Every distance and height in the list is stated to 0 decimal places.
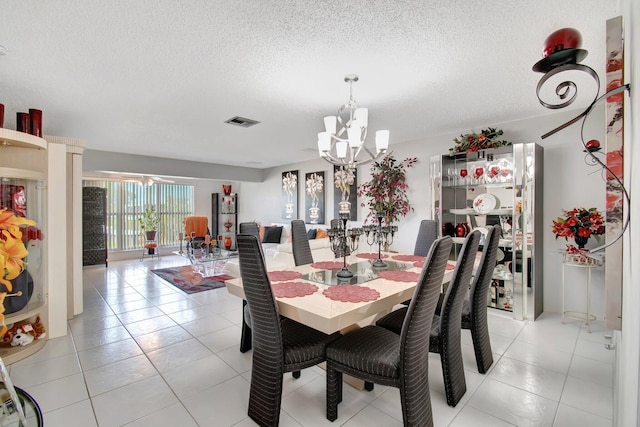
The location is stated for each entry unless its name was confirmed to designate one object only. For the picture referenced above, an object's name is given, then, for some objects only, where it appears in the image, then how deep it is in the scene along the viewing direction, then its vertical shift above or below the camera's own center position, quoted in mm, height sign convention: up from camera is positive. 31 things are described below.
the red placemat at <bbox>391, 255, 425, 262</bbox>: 2907 -457
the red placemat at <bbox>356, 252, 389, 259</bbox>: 3122 -461
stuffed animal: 2555 -1067
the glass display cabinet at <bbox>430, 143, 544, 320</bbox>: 3264 +61
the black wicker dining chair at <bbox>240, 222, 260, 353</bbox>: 2541 -1043
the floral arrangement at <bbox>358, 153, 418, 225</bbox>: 4609 +381
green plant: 7668 -202
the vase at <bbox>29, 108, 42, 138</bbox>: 2678 +823
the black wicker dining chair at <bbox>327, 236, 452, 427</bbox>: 1467 -765
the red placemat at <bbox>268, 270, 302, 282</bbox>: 2189 -483
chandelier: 2469 +666
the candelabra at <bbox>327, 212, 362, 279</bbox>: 2250 -206
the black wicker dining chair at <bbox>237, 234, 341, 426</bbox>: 1570 -763
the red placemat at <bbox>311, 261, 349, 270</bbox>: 2566 -471
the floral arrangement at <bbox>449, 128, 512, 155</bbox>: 3551 +875
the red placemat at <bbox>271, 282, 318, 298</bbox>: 1795 -488
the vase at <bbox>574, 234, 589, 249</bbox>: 2931 -272
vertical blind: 7359 +106
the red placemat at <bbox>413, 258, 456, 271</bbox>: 2553 -467
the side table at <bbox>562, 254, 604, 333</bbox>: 2951 -542
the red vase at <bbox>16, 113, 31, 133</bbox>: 2611 +786
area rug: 4699 -1167
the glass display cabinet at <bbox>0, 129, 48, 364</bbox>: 2492 -122
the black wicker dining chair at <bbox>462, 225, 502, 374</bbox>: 2131 -704
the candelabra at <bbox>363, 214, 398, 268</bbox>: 2607 -163
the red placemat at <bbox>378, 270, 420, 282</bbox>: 2152 -476
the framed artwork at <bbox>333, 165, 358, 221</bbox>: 5379 +482
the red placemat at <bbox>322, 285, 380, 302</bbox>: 1700 -487
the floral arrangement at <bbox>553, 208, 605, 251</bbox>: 2844 -124
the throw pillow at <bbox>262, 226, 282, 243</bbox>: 6715 -512
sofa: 4230 -634
